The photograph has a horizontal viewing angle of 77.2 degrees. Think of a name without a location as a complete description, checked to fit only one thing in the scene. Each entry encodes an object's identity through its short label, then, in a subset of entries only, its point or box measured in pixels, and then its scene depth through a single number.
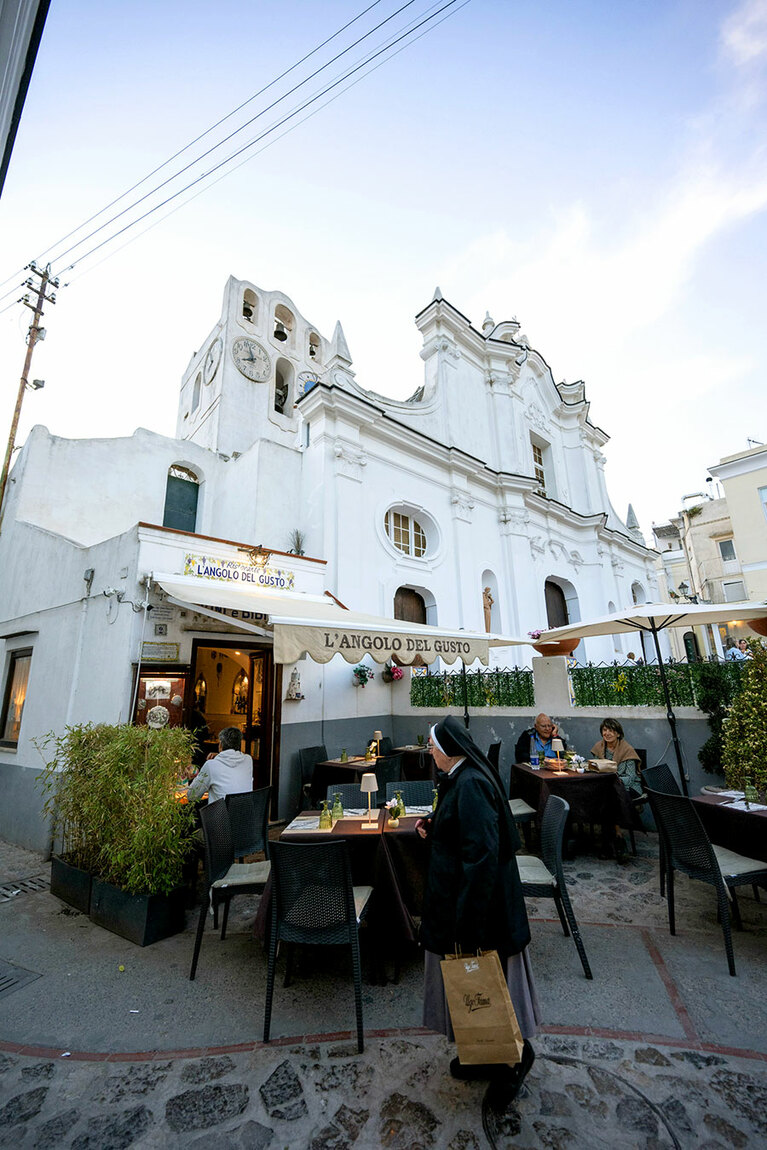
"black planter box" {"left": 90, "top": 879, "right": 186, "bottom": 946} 3.75
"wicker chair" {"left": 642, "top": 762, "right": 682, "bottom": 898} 4.68
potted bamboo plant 3.79
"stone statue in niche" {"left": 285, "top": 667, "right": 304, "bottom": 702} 7.96
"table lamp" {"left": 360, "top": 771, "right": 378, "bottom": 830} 3.82
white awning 5.08
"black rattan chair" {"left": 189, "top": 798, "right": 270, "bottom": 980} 3.46
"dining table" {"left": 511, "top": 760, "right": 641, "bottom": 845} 5.07
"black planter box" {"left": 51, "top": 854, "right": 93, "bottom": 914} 4.29
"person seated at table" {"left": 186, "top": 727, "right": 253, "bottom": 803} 4.52
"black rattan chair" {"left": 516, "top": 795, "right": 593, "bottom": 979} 3.10
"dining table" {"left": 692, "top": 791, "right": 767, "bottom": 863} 3.52
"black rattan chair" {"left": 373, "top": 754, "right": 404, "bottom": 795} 5.84
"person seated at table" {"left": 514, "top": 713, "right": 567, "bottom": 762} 6.19
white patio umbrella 5.66
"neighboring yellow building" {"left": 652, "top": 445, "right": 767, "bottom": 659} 17.67
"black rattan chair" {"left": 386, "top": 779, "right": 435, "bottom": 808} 4.42
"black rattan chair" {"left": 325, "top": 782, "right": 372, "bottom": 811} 4.51
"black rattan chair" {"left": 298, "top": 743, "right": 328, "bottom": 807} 7.25
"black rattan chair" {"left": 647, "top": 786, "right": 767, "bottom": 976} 3.25
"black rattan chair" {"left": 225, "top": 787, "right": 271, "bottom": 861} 4.27
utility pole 11.09
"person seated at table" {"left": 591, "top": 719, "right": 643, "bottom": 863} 5.38
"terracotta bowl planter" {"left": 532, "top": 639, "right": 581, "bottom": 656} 7.18
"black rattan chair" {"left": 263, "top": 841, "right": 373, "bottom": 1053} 2.70
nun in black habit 2.02
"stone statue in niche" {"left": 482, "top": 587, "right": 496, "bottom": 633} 13.92
